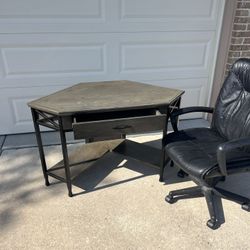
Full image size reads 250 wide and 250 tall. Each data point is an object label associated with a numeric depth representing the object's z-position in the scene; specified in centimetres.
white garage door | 233
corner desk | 165
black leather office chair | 153
